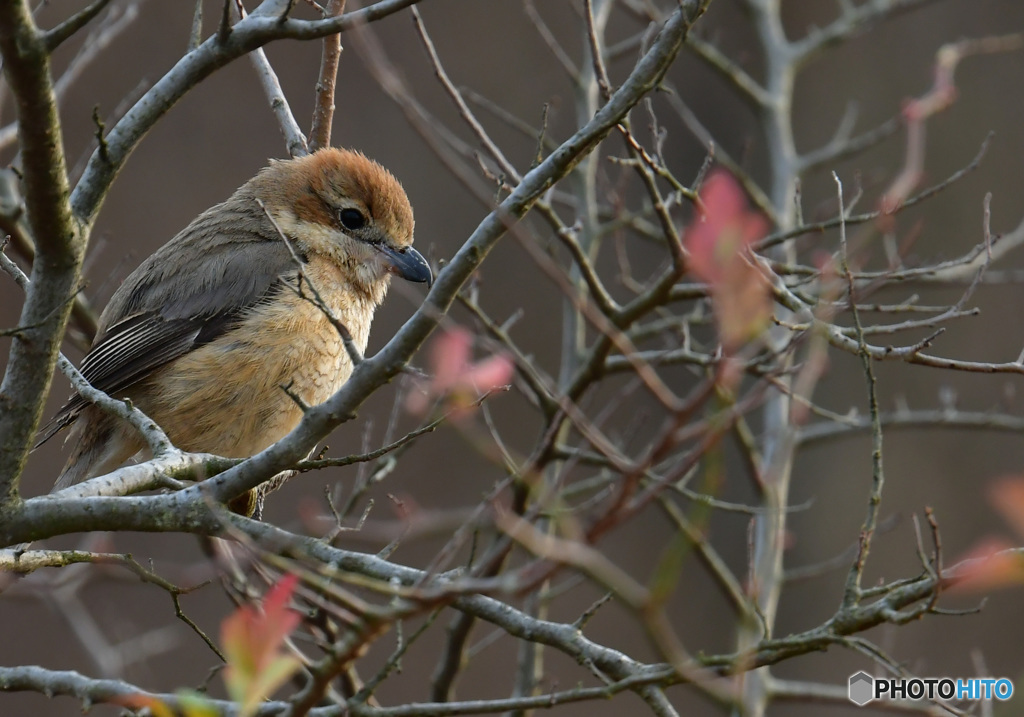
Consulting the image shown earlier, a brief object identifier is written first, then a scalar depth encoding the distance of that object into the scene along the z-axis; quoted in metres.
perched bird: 8.57
